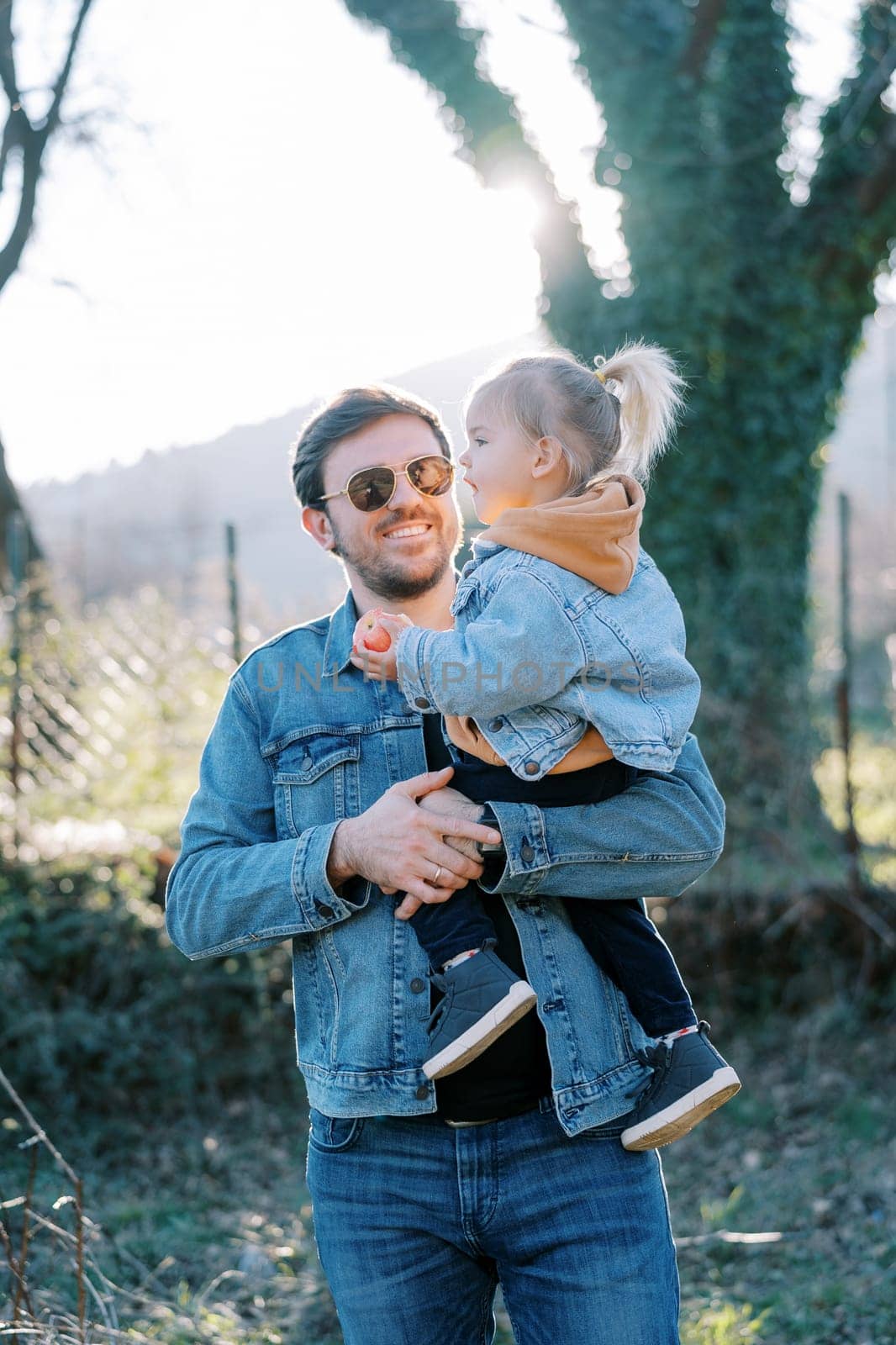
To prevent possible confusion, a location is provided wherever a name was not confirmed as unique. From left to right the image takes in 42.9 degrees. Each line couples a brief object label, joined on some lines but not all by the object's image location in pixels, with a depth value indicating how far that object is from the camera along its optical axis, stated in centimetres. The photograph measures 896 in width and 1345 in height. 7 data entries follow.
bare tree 955
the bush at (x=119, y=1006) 494
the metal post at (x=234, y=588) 591
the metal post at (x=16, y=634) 574
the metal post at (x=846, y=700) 575
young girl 180
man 174
